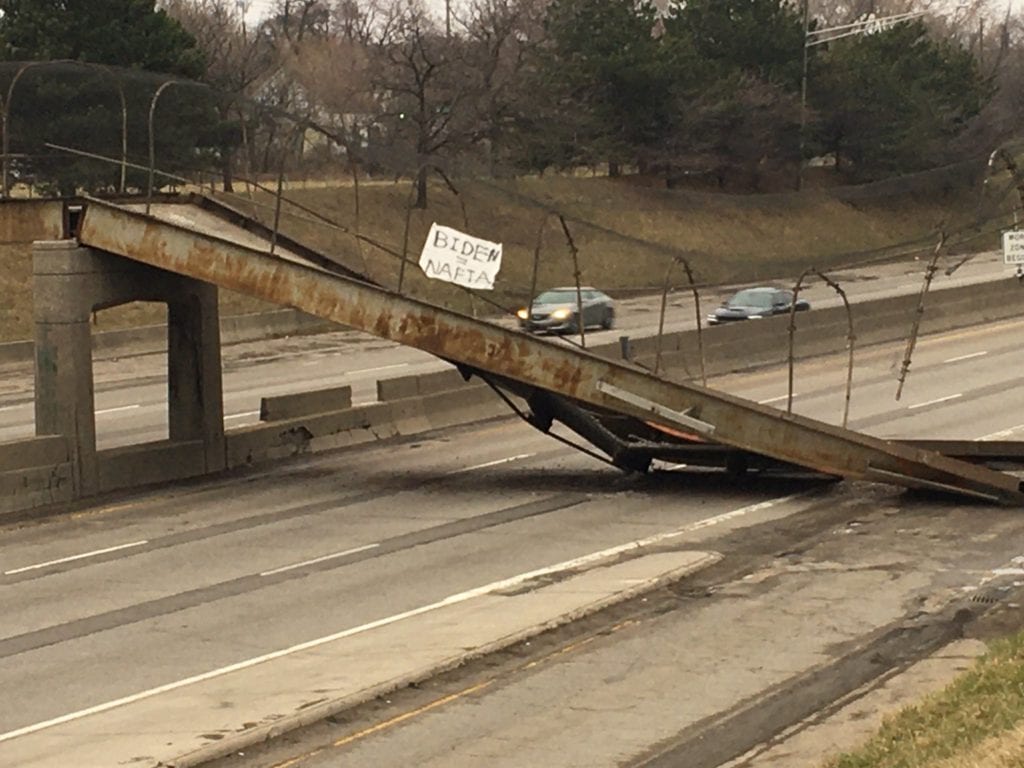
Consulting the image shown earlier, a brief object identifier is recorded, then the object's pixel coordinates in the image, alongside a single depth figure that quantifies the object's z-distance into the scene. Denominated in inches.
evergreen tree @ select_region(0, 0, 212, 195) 1611.7
